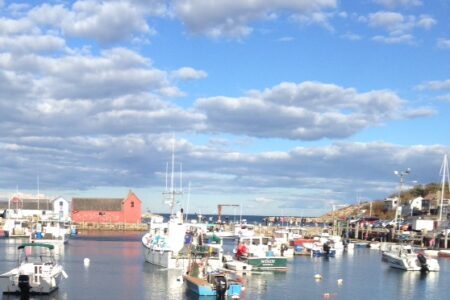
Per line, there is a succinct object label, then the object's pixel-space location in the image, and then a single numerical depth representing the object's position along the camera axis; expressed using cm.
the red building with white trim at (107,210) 16050
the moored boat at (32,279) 4353
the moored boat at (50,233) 10056
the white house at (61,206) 15762
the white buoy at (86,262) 6728
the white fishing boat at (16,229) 12399
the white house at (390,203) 17370
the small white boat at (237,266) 6128
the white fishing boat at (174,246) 6103
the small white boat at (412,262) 6963
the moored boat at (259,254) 6312
